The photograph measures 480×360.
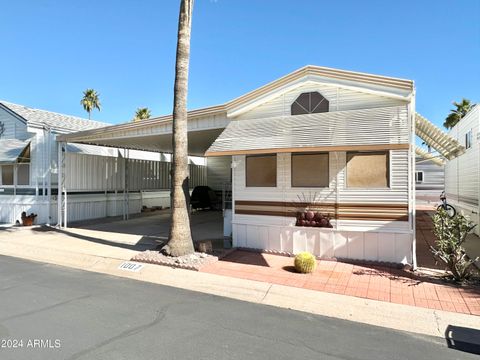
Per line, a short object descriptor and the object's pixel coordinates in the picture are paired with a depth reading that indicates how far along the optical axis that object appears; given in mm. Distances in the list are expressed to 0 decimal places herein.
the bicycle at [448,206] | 13160
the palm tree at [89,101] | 48719
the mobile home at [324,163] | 6934
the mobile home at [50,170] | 13164
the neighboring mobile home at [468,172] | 9500
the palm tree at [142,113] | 39062
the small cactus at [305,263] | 6591
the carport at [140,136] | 9203
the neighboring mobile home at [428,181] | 22812
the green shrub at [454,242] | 5914
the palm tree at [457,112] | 30053
